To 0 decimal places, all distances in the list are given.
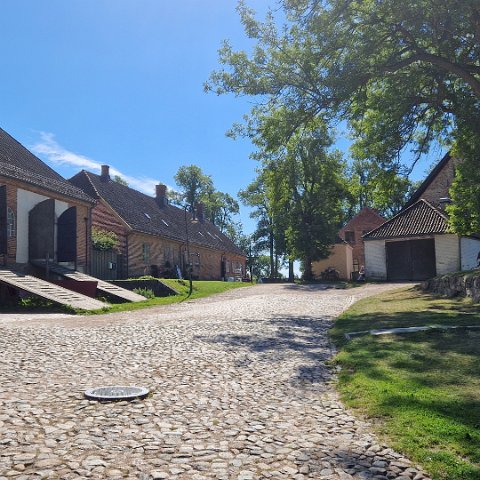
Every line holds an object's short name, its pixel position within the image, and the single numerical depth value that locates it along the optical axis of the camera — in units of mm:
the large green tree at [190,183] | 75750
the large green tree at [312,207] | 41125
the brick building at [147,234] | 32875
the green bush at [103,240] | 28427
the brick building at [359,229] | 56719
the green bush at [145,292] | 23202
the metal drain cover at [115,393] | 5582
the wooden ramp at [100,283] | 20891
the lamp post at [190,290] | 24945
